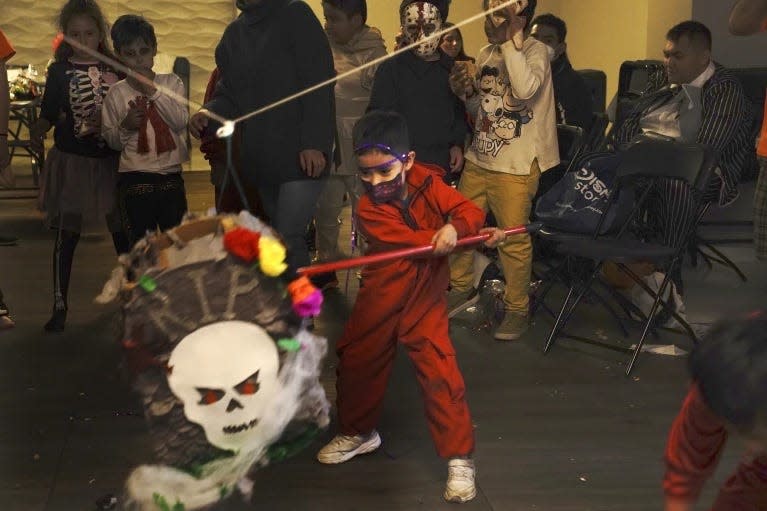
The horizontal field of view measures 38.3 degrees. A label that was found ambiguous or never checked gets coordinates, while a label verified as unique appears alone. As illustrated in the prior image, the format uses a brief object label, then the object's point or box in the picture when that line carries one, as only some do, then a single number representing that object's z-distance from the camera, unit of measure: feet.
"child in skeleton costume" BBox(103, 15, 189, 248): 14.52
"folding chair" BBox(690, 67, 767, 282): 19.71
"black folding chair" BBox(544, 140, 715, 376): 14.24
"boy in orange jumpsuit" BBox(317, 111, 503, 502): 10.25
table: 27.04
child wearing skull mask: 15.34
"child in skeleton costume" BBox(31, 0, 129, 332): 15.46
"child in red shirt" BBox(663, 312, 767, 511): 5.42
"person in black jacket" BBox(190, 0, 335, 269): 12.87
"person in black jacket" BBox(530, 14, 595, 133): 19.04
